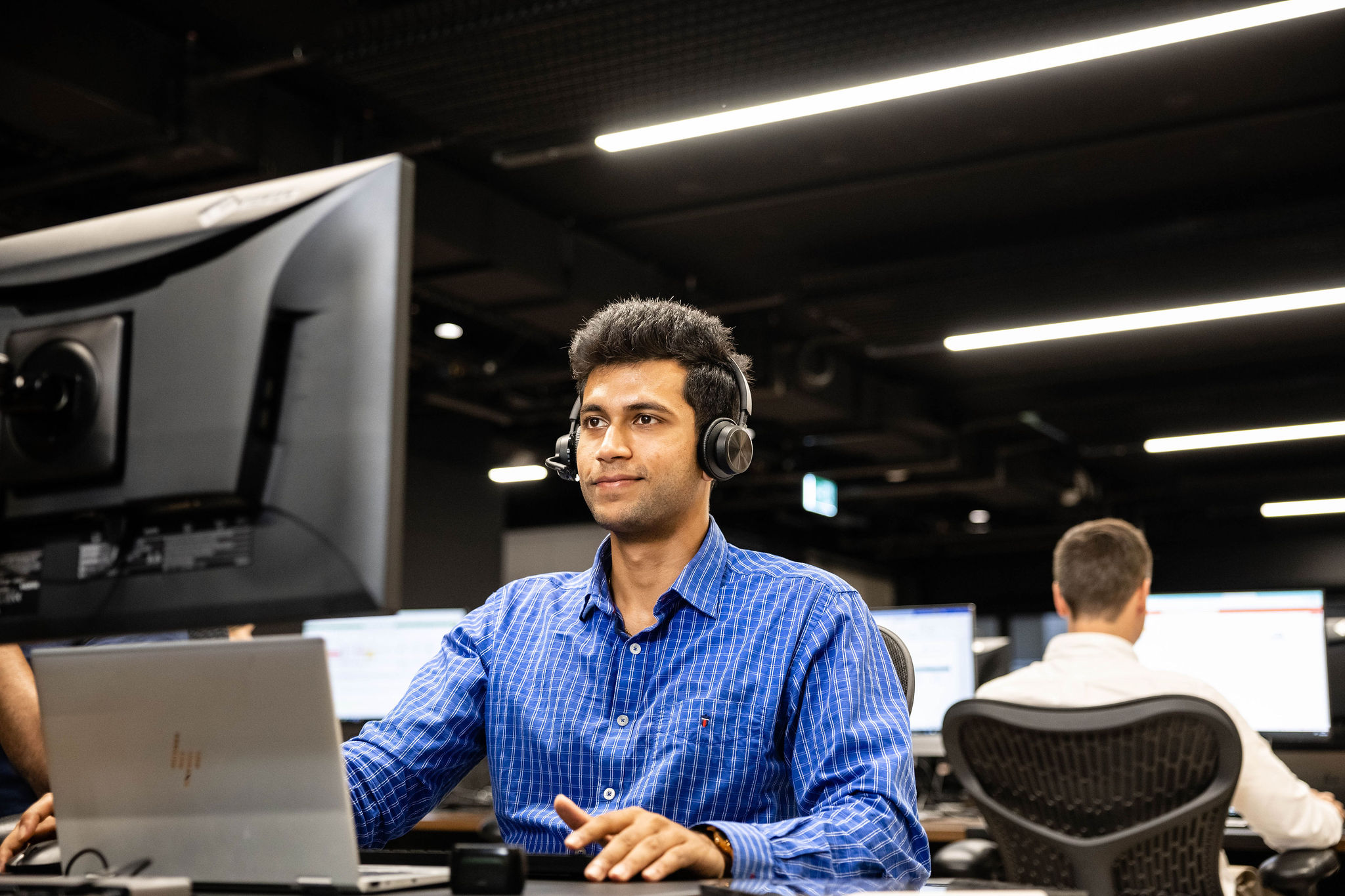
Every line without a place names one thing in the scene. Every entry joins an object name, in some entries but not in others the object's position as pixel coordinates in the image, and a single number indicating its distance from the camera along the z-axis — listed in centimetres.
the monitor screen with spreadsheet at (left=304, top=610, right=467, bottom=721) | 370
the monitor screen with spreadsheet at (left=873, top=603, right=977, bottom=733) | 345
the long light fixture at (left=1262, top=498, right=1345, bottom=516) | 1146
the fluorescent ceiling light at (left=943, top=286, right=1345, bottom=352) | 532
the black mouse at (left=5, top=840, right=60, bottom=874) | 110
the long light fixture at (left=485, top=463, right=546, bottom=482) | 1005
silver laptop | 91
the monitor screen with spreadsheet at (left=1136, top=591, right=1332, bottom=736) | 315
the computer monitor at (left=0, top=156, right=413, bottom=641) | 89
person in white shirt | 239
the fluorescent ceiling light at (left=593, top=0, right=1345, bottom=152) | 295
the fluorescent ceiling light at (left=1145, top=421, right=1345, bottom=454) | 848
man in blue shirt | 135
